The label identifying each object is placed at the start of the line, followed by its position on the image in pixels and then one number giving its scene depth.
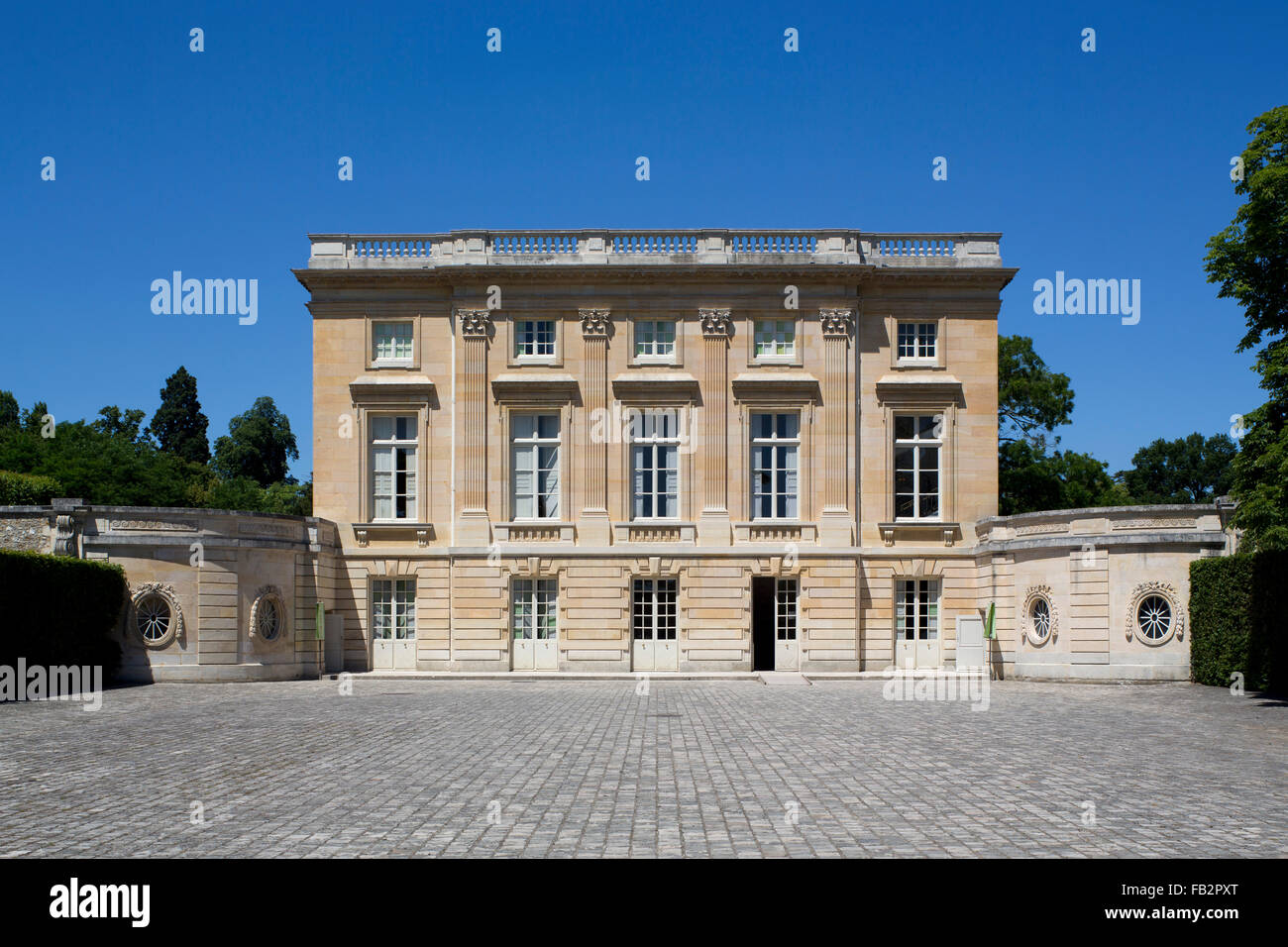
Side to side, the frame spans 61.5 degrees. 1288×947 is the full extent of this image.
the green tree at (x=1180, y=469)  101.00
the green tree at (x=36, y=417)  70.86
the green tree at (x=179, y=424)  86.38
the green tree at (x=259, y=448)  88.06
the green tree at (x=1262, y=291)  21.45
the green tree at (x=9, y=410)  79.59
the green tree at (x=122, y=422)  79.75
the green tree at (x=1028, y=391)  47.31
